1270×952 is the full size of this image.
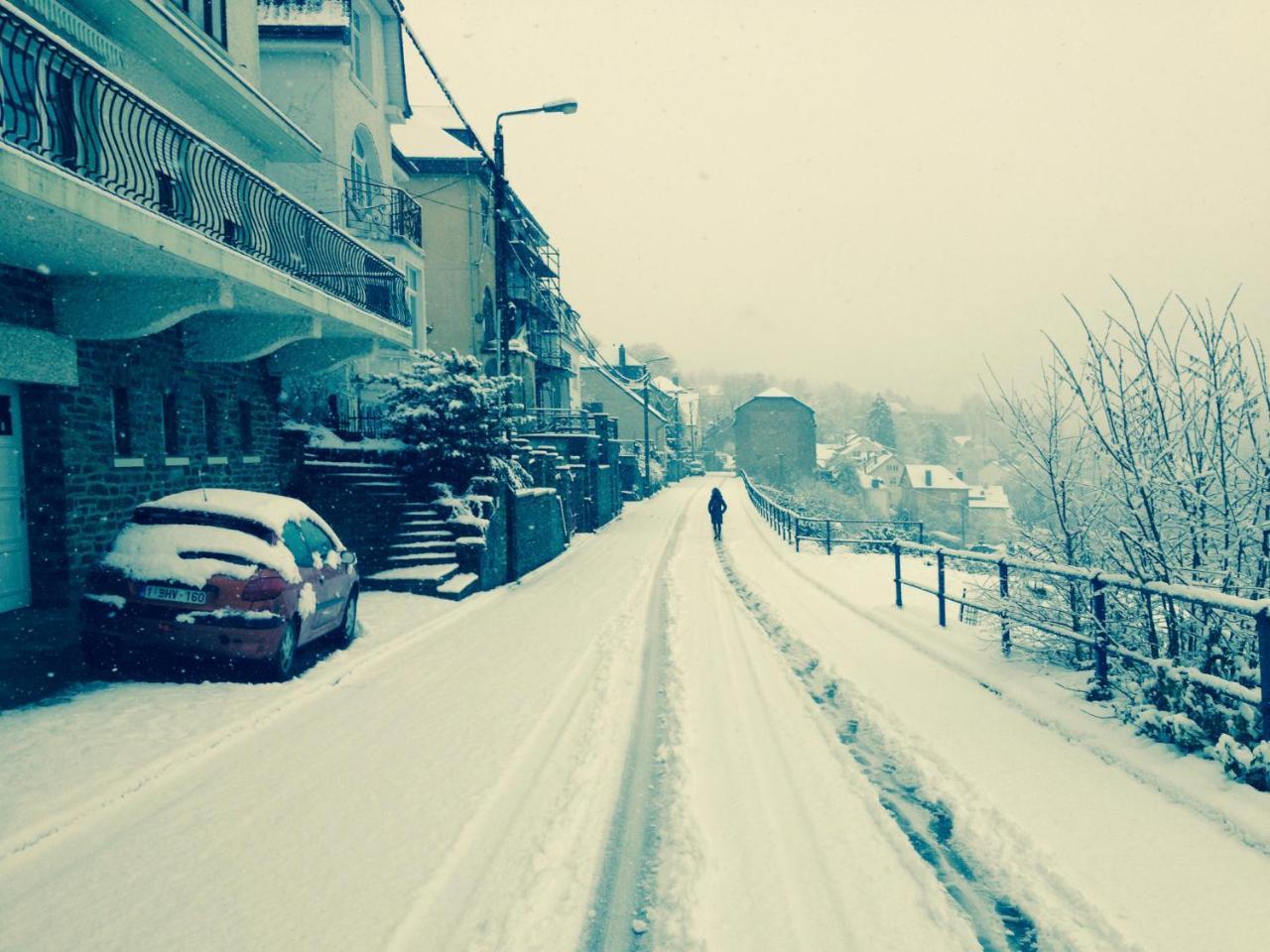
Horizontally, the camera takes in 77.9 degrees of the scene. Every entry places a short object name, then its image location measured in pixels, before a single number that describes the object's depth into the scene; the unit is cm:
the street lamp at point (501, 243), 1540
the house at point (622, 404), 7412
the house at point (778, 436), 9688
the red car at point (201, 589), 680
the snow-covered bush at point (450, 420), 1614
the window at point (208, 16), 1264
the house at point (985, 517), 8806
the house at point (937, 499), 9000
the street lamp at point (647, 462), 5181
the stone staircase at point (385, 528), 1330
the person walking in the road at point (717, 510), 2559
